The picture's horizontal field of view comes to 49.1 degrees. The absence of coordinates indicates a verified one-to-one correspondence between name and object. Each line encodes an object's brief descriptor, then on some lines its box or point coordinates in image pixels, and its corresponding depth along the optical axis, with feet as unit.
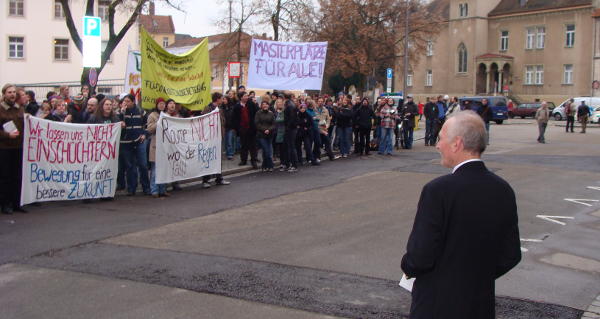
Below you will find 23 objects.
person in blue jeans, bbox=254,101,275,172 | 49.03
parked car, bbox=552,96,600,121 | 148.56
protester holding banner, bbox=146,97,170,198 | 39.09
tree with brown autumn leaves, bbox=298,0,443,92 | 145.07
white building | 158.20
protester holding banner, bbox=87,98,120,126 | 38.58
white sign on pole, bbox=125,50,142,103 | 51.85
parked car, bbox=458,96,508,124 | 137.69
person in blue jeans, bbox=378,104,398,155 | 62.18
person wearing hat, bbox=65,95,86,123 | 40.42
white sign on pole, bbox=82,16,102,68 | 44.11
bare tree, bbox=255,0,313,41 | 96.73
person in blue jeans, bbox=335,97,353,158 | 60.29
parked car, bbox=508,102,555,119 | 166.61
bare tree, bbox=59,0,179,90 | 74.90
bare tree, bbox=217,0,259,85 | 122.87
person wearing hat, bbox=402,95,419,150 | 70.18
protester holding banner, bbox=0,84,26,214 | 32.68
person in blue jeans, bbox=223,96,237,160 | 54.44
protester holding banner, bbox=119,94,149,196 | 38.73
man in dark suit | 10.00
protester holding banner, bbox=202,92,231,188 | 43.55
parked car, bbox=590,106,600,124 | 138.10
